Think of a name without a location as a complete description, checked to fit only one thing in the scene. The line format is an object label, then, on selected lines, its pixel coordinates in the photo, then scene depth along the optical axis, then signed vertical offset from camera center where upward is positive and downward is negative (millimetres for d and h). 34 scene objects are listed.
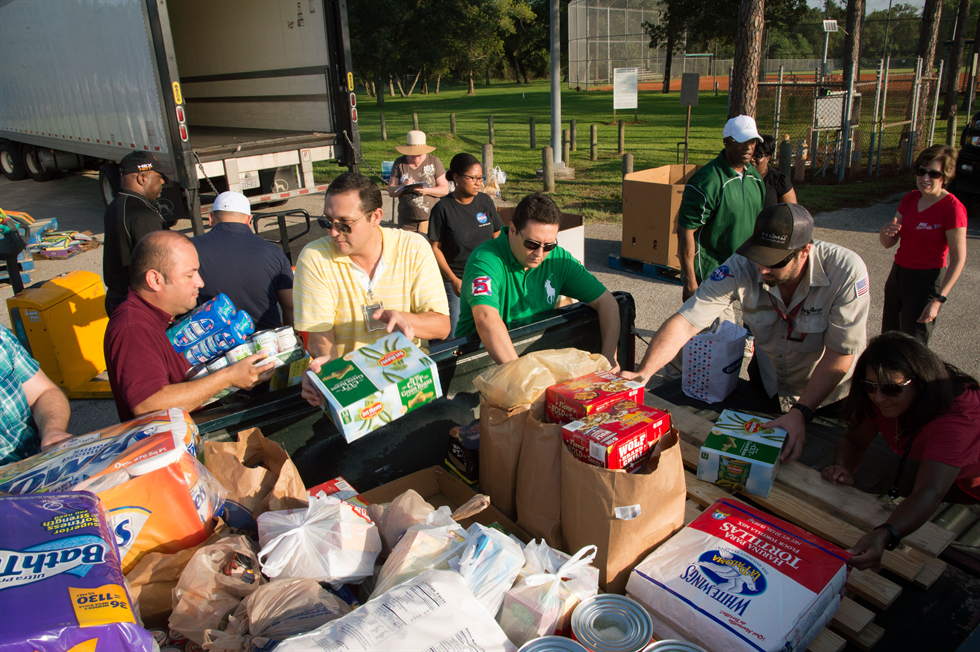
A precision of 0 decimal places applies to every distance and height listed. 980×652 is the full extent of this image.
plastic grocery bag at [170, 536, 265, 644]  1575 -1137
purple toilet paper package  1211 -899
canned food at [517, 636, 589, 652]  1458 -1193
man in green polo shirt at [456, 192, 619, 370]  3068 -820
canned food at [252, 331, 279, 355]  2855 -927
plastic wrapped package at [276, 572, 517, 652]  1300 -1037
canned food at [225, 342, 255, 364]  2832 -957
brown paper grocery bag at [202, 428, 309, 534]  1987 -1116
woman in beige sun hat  6645 -597
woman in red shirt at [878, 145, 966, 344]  4656 -1029
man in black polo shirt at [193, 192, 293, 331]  3996 -844
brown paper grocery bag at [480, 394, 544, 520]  2078 -1087
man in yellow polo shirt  3078 -751
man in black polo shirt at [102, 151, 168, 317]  5016 -635
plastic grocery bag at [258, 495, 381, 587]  1651 -1082
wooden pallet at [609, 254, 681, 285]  7883 -1921
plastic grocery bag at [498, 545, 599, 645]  1516 -1168
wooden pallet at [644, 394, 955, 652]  1757 -1399
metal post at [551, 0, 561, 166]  12621 +956
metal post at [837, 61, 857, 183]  12898 -535
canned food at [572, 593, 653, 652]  1514 -1245
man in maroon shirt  2646 -852
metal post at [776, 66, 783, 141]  12938 +209
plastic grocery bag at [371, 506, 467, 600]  1574 -1077
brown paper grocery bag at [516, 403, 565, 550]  1935 -1100
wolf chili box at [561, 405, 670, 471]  1729 -888
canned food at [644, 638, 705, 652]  1498 -1243
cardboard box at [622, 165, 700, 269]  7473 -1238
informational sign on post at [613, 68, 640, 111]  13367 +626
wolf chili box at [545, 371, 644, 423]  1982 -890
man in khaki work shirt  2785 -959
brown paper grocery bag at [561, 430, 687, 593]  1719 -1085
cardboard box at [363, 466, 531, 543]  2441 -1415
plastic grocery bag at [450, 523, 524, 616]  1521 -1069
